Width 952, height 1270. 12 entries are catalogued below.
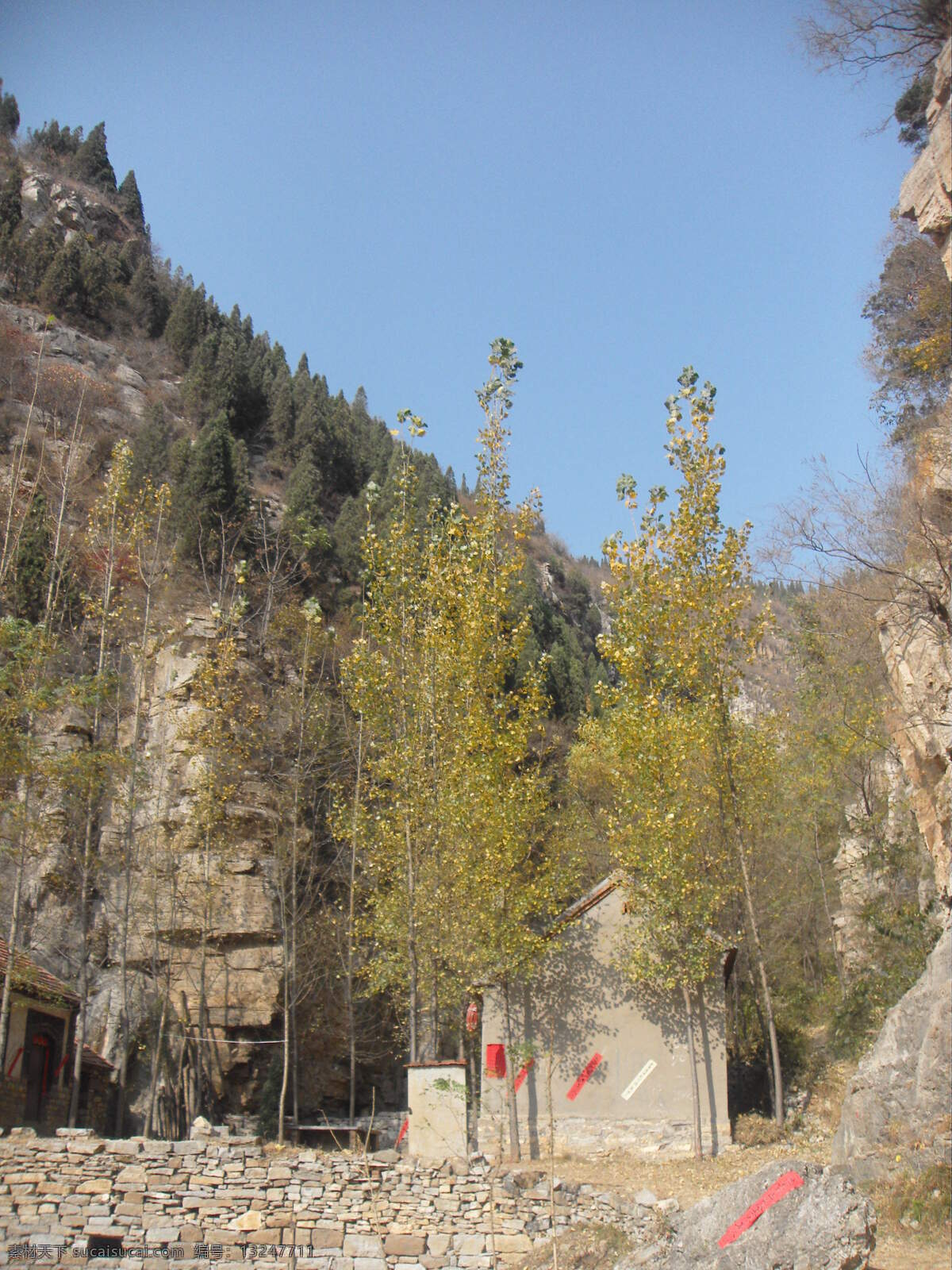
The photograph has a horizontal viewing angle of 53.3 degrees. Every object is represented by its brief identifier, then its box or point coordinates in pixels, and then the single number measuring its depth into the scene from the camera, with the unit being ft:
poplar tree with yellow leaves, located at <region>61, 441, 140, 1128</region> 55.42
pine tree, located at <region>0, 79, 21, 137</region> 179.93
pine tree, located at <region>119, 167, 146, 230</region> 186.50
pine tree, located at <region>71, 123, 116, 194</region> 185.37
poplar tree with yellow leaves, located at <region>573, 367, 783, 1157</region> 56.24
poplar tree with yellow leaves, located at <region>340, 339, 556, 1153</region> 56.49
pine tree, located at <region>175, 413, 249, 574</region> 102.63
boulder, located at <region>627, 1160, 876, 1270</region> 25.09
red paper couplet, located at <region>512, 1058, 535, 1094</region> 56.95
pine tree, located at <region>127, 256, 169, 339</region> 156.46
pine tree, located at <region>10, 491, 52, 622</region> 87.56
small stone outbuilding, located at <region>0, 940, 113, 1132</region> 56.95
